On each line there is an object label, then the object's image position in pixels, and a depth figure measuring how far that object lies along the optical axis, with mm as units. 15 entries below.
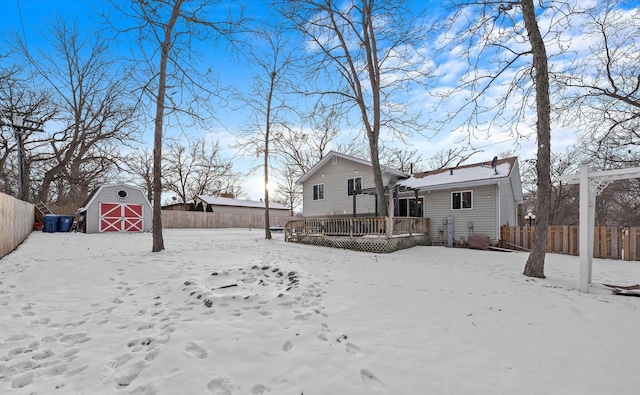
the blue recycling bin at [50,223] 15680
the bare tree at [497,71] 7375
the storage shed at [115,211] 16391
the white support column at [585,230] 5219
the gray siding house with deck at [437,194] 13102
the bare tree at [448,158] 26830
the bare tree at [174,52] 7418
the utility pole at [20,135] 14086
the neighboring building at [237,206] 31422
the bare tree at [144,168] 29211
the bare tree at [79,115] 17094
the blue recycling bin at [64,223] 16234
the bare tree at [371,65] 11930
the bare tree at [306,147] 27205
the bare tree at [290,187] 32037
